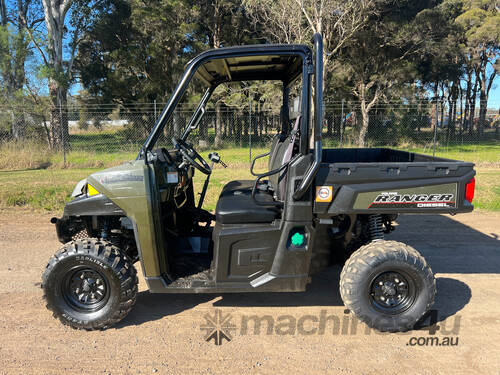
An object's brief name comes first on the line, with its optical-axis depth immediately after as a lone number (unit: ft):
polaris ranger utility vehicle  10.39
